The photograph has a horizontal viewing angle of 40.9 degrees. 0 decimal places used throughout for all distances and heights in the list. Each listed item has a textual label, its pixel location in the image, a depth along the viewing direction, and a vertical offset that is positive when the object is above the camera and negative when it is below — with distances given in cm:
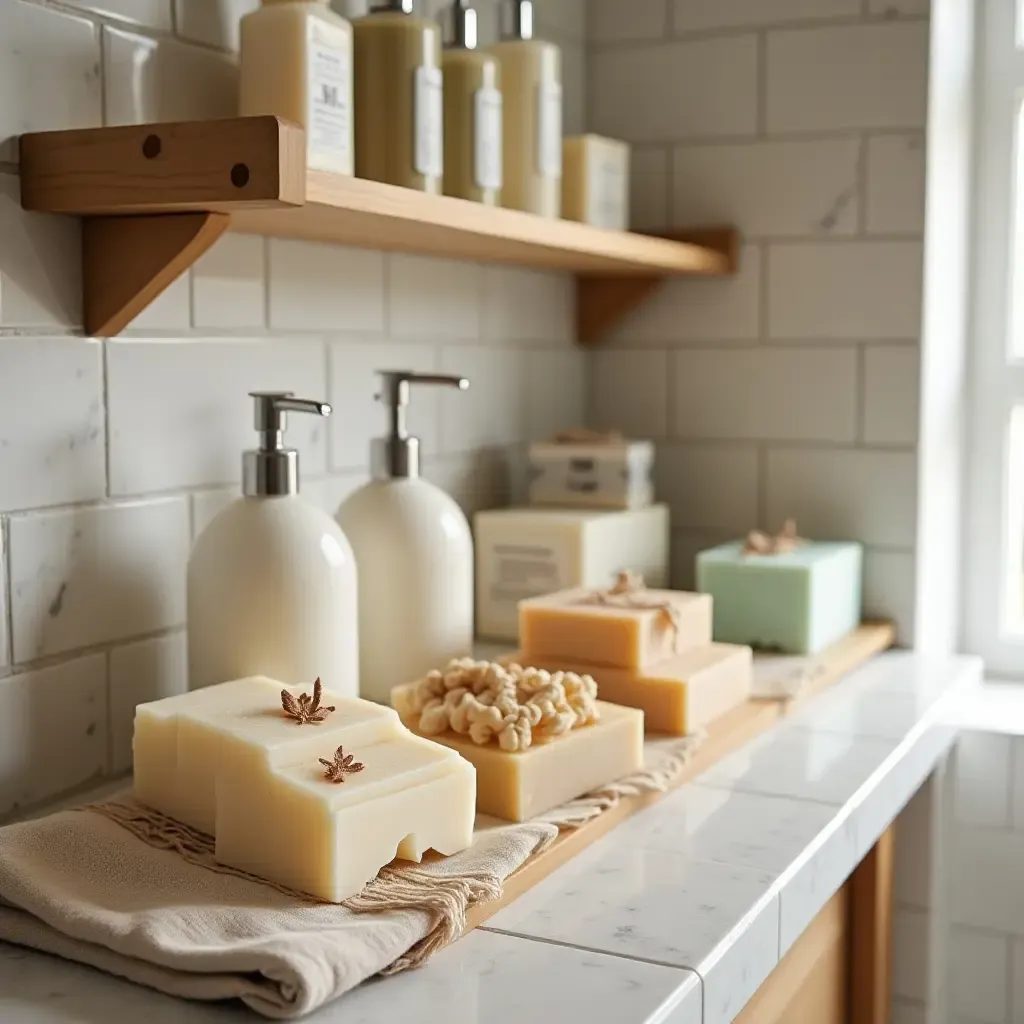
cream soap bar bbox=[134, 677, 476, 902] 77 -23
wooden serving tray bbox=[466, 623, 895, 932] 85 -29
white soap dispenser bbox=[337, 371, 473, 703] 117 -15
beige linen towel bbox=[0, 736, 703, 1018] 69 -28
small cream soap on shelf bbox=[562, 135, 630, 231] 149 +24
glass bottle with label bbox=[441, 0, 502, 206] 120 +25
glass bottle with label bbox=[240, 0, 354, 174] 100 +24
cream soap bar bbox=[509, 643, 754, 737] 113 -24
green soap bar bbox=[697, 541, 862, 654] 143 -21
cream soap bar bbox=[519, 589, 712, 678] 115 -20
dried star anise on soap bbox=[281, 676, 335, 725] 84 -19
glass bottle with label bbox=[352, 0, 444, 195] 109 +24
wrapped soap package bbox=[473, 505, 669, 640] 144 -17
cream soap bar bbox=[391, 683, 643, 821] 92 -25
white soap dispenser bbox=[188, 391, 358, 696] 99 -14
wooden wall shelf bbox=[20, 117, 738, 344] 83 +13
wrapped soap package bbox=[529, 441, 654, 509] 155 -9
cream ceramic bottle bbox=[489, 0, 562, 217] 131 +27
